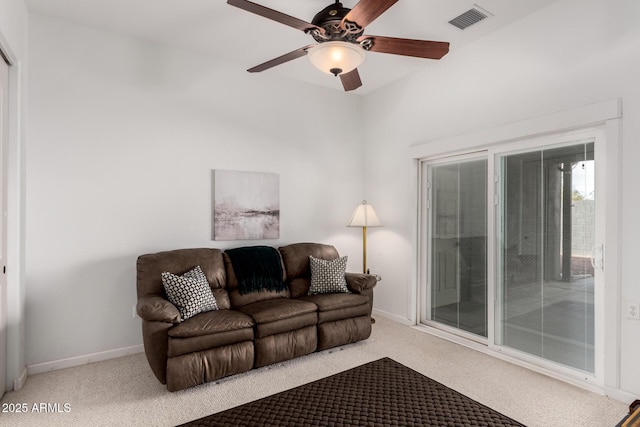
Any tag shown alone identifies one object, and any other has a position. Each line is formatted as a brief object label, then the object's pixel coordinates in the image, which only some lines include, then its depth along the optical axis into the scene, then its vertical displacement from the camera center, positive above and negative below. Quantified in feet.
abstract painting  13.03 +0.35
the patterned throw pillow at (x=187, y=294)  9.71 -2.22
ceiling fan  7.03 +3.90
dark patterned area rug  6.48 -3.79
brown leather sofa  8.75 -2.94
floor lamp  14.97 -0.20
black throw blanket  11.85 -1.86
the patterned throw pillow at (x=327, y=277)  12.48 -2.21
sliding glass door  9.56 -1.10
